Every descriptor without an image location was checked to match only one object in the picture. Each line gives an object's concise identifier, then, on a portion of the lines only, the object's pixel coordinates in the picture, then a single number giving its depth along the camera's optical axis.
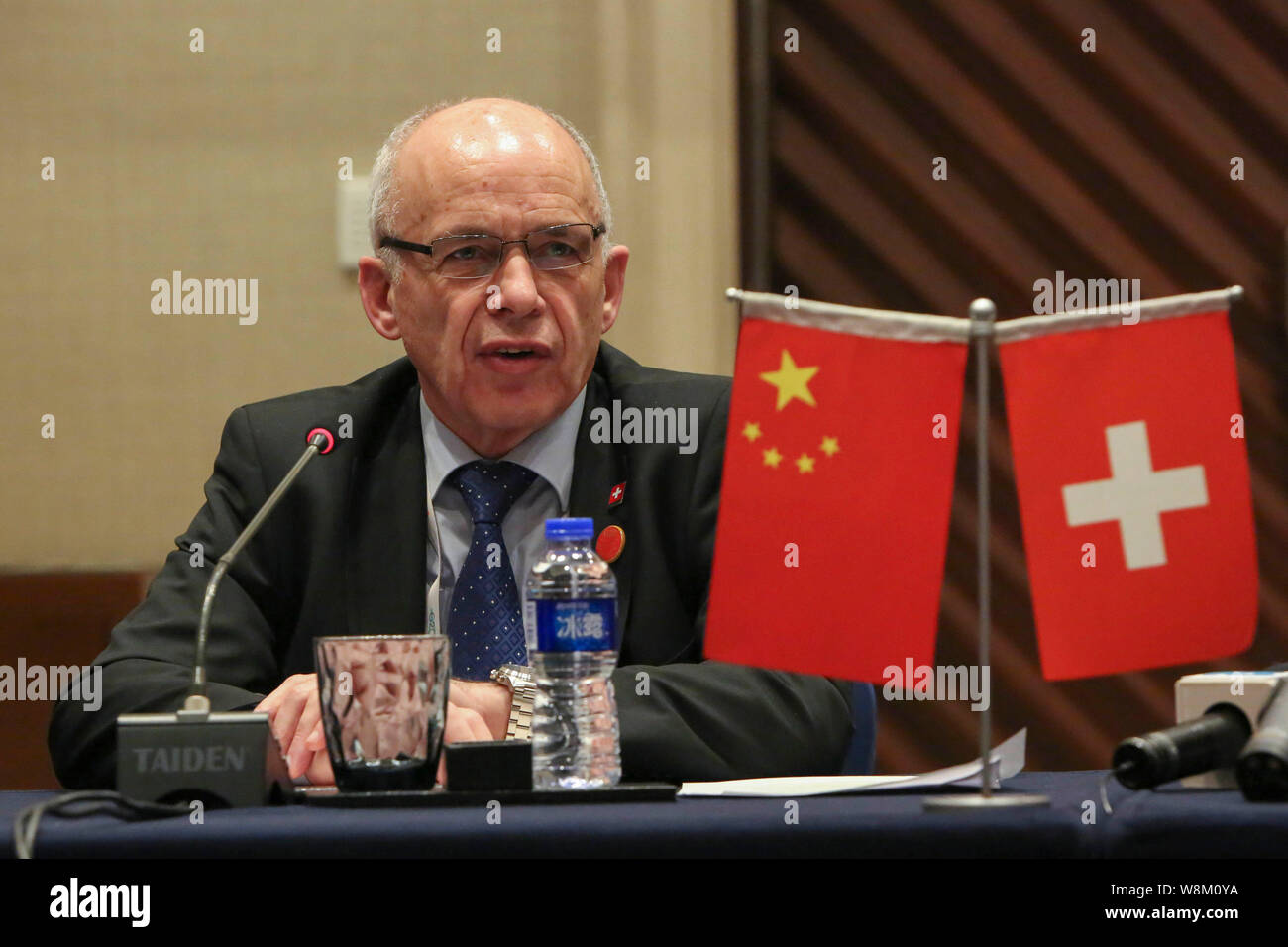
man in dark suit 3.96
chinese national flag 3.41
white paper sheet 3.44
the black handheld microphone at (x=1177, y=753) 3.37
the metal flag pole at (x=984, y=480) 3.35
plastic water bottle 3.49
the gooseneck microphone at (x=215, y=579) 3.44
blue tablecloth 3.25
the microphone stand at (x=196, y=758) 3.40
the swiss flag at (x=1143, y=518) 3.39
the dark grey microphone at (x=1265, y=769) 3.30
